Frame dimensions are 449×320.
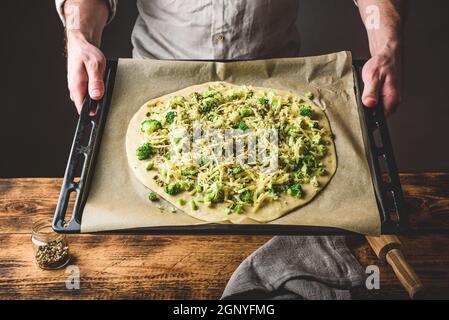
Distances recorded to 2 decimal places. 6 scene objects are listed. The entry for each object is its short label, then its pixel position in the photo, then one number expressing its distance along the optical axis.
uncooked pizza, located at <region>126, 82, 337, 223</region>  1.72
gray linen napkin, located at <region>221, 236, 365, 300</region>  1.66
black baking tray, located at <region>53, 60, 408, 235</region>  1.55
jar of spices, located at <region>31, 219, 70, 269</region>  1.75
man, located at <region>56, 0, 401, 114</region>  2.01
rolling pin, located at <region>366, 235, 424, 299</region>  1.63
